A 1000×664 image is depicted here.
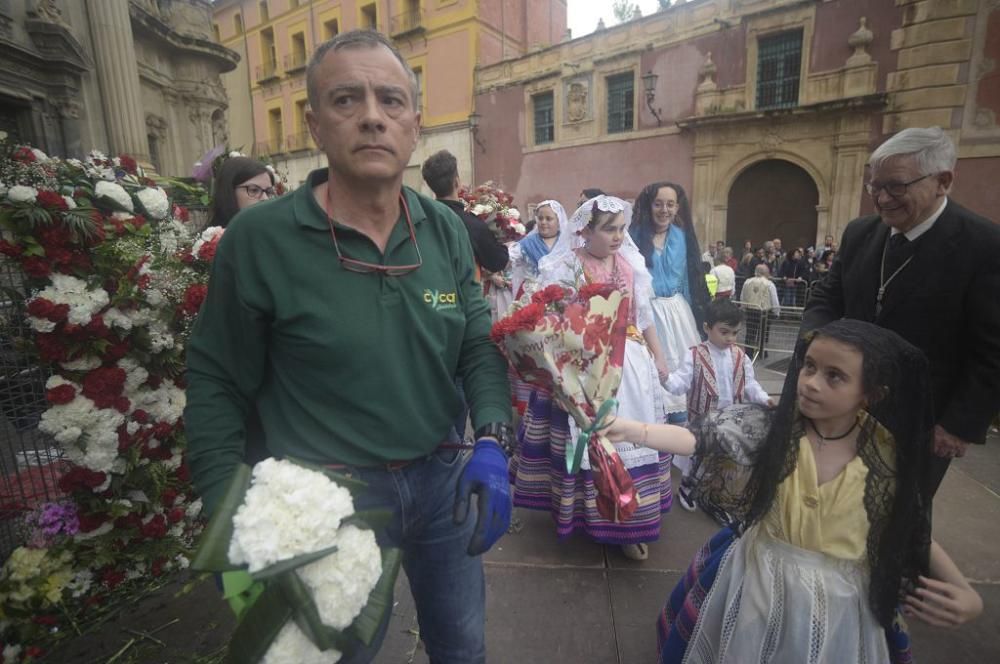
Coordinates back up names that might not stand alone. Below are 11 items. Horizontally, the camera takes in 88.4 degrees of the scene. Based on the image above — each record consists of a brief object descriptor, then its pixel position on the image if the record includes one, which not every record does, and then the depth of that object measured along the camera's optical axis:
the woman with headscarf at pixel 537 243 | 4.80
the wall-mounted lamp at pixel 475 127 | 20.70
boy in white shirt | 3.63
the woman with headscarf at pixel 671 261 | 4.14
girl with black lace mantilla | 1.59
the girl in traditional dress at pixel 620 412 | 2.90
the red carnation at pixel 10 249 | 2.16
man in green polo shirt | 1.27
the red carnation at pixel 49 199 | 2.17
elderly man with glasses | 2.13
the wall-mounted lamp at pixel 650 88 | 15.39
